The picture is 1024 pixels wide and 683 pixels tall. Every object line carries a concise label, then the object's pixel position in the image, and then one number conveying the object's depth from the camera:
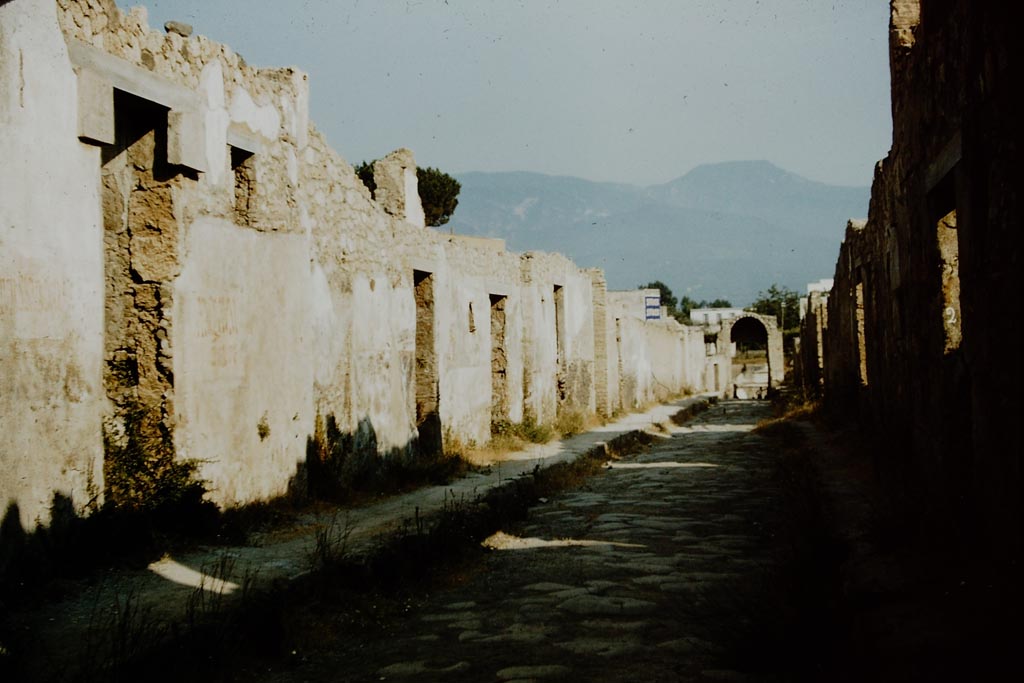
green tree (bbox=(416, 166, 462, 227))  44.53
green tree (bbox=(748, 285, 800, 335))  80.94
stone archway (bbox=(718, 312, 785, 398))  42.53
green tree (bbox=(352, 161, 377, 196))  39.69
